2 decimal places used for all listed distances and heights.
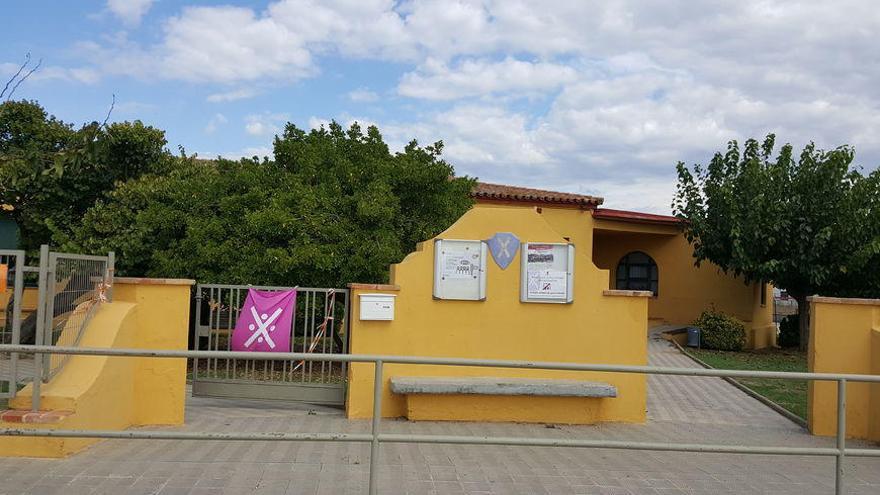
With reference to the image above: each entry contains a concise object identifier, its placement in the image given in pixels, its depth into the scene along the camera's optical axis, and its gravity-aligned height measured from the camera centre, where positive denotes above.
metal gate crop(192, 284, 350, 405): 8.81 -1.39
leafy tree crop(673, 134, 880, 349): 16.06 +1.57
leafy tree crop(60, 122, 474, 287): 11.54 +1.03
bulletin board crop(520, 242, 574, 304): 8.98 +0.12
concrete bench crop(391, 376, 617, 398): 8.32 -1.22
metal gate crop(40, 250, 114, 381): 6.64 -0.29
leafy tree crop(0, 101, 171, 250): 14.05 +1.72
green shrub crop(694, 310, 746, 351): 18.14 -1.07
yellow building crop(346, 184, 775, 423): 8.57 -0.55
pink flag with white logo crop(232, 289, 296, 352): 8.71 -0.60
